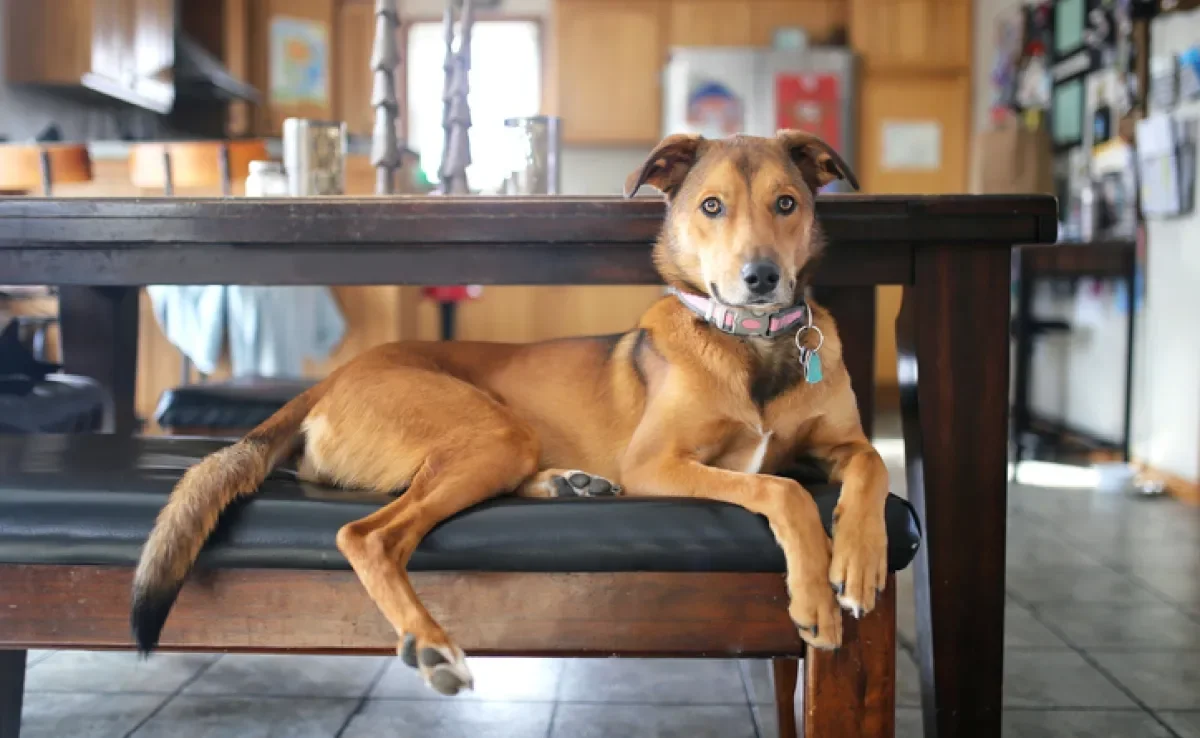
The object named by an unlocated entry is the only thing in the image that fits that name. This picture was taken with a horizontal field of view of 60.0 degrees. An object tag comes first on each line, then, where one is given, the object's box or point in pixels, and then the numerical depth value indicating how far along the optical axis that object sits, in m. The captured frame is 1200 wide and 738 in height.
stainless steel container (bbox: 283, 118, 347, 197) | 1.82
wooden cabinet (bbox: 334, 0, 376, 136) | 7.13
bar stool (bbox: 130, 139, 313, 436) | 2.12
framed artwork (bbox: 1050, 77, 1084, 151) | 5.07
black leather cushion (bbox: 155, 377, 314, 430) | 2.12
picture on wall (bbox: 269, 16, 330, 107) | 7.09
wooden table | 1.41
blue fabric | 3.97
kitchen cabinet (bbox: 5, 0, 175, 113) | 5.64
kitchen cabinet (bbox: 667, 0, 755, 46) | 6.91
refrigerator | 6.63
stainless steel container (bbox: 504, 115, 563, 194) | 1.90
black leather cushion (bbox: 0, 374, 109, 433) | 1.98
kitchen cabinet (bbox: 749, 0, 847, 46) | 6.93
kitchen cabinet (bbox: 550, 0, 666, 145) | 6.89
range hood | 6.41
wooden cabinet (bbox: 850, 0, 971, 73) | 6.72
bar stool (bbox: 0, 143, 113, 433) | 1.98
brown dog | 1.22
